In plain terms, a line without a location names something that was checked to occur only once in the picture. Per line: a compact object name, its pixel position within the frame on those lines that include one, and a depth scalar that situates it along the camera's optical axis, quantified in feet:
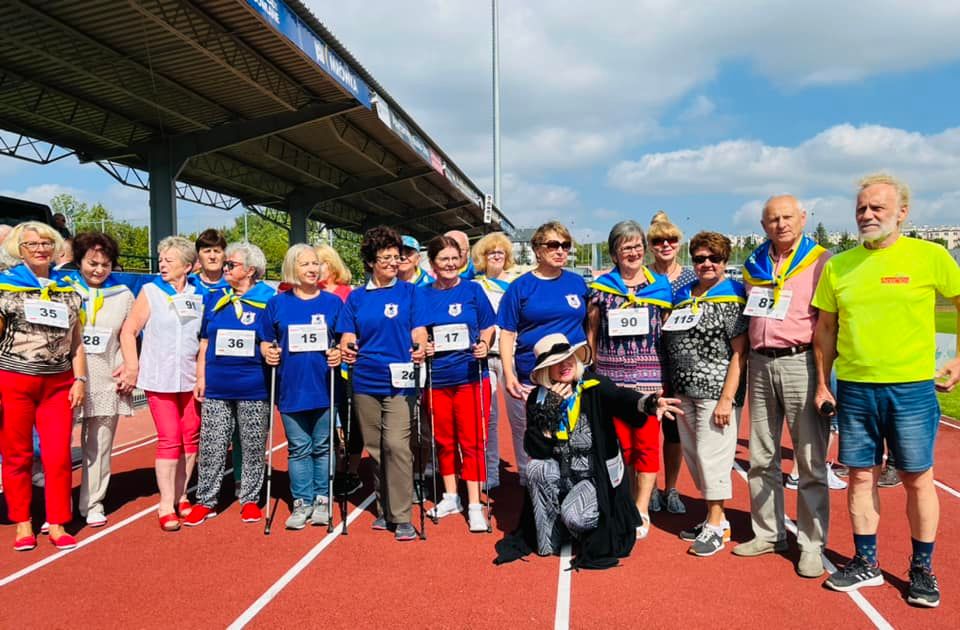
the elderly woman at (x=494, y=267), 19.29
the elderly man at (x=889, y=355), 10.59
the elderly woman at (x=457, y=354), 15.01
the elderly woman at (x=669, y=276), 14.60
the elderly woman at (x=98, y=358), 15.25
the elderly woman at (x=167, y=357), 15.17
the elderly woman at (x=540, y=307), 14.25
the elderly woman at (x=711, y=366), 12.65
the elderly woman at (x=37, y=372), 13.50
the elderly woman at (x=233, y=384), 15.34
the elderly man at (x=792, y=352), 11.72
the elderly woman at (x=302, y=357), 15.03
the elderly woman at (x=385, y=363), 14.52
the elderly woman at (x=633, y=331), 13.74
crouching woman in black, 12.76
